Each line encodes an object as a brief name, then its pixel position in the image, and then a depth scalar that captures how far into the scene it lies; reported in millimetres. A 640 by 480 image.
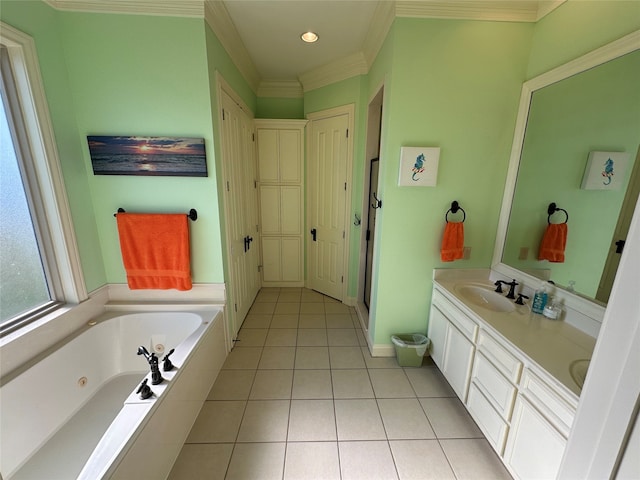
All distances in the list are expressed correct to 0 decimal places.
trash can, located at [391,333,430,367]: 2064
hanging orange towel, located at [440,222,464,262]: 1897
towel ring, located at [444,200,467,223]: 1935
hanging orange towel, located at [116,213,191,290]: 1893
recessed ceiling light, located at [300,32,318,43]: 2184
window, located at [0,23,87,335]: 1414
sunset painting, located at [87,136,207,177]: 1795
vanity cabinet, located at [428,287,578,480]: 1035
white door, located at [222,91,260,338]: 2211
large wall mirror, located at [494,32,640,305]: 1226
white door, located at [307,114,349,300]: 2939
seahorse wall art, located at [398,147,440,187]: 1817
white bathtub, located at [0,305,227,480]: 1139
